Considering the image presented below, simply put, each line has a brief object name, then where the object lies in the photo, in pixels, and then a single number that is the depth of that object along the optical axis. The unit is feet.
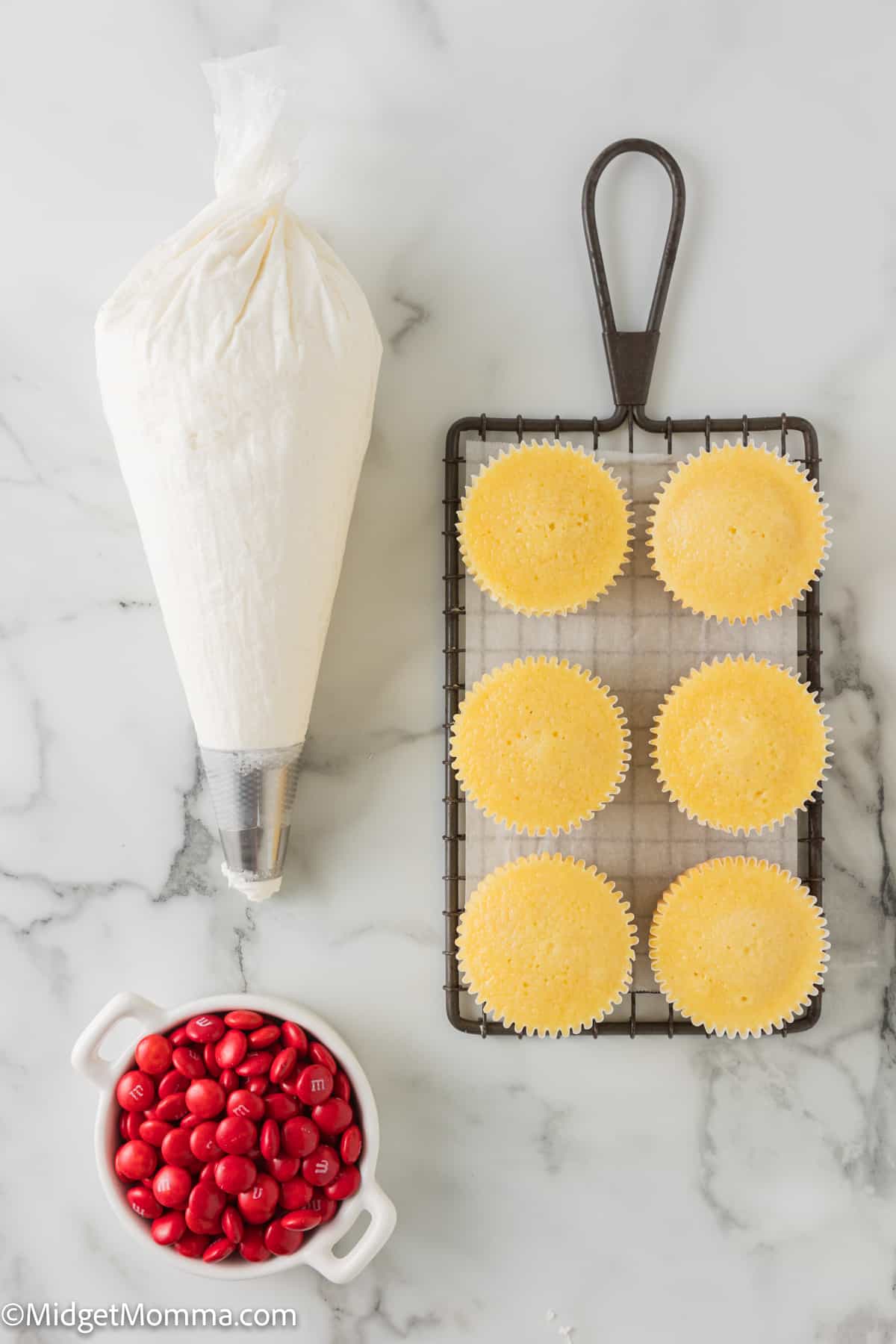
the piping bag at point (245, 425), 2.48
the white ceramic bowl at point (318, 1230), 2.67
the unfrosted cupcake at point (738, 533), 2.61
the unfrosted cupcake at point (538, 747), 2.60
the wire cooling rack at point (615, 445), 2.92
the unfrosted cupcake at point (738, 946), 2.63
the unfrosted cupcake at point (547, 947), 2.61
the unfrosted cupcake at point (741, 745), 2.62
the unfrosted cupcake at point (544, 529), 2.62
